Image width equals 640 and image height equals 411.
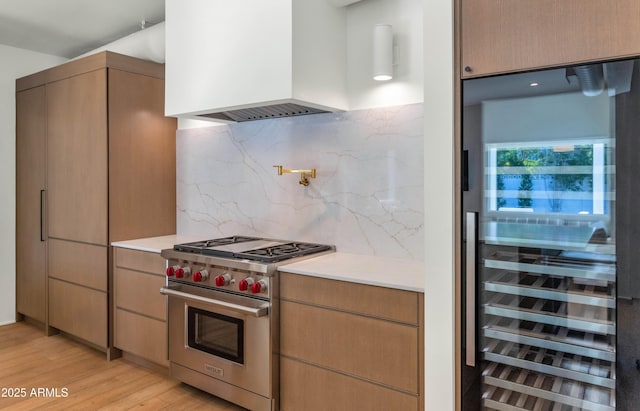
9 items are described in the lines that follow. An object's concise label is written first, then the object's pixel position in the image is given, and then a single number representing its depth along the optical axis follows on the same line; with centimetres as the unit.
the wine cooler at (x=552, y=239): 145
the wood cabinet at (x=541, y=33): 142
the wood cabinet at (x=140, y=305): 301
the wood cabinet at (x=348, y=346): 195
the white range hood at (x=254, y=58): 239
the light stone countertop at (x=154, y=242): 306
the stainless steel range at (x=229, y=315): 235
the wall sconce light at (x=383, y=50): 248
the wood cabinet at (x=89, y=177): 329
